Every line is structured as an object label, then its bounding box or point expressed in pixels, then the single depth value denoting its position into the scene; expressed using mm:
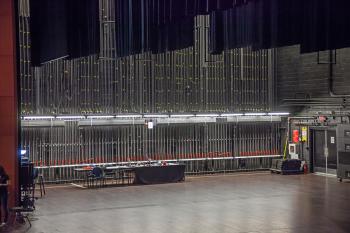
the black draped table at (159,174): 18750
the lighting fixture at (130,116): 19516
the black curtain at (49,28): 13266
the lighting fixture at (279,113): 22244
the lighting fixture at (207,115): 20859
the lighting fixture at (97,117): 19145
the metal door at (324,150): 20758
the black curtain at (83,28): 13586
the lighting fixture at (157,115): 20166
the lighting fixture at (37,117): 18266
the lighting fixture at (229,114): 21306
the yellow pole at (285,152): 22689
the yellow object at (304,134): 21828
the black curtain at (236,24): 12914
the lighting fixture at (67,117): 18812
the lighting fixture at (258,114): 21941
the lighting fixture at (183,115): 20438
